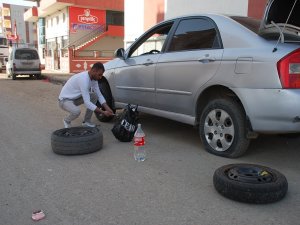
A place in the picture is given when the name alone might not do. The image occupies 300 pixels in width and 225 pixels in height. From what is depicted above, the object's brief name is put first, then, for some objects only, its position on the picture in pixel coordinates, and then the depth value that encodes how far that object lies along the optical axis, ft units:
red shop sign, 99.14
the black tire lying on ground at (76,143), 15.07
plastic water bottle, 14.88
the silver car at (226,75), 12.31
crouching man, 17.97
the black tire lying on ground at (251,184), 10.39
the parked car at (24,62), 64.23
